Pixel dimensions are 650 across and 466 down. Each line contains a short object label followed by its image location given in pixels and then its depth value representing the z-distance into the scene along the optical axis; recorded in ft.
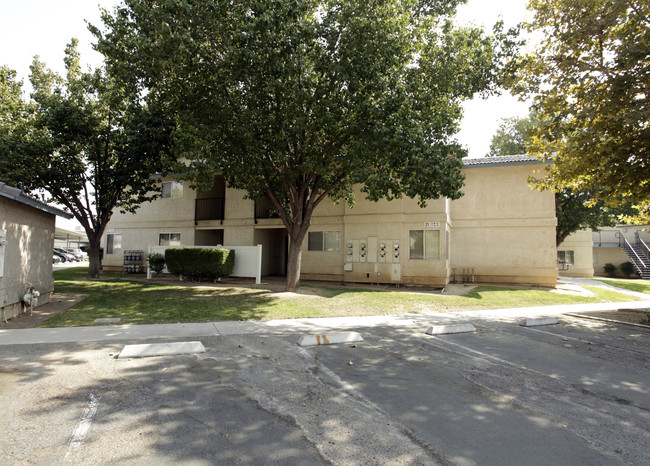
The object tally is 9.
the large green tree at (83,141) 50.16
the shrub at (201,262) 55.47
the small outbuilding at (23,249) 27.58
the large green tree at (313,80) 35.37
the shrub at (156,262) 63.26
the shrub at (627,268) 104.88
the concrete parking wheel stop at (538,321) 31.17
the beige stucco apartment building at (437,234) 57.62
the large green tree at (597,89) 29.01
